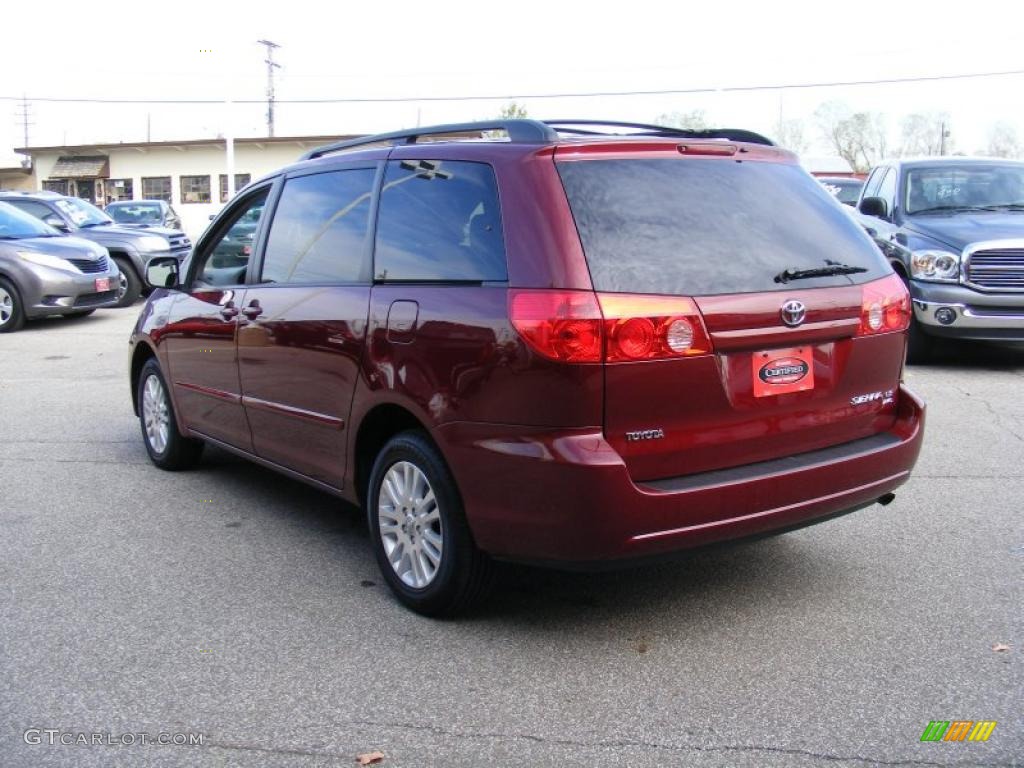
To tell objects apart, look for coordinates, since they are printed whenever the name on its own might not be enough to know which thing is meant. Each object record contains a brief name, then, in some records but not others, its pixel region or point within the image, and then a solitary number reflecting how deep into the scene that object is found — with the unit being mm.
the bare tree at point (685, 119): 46344
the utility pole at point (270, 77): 56812
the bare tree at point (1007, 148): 57888
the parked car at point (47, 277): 13500
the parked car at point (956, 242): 9078
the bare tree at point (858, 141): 64812
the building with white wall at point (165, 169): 49219
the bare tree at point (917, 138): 68312
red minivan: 3355
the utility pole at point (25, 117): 86238
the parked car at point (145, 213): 23781
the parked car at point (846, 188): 18442
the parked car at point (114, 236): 16656
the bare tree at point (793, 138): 54425
